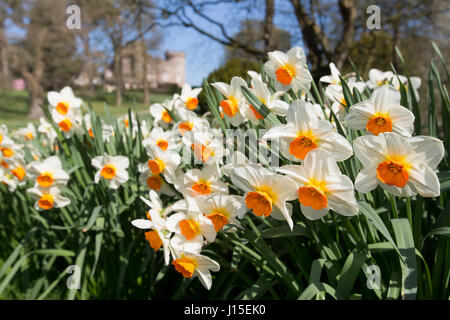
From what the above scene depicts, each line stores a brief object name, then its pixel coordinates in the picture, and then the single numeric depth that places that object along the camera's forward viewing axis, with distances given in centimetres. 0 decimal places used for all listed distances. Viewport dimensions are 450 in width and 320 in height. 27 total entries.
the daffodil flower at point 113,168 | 138
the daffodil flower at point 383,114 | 79
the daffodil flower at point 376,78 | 145
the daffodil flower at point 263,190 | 74
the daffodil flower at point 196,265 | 86
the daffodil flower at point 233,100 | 109
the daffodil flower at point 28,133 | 236
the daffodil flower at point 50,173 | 143
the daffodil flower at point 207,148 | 105
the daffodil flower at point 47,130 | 212
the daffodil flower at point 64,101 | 159
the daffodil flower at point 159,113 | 164
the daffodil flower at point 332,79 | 127
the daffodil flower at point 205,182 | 101
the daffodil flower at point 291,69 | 104
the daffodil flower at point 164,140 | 137
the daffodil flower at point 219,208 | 88
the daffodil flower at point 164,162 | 115
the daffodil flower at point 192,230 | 88
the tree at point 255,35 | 676
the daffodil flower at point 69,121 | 155
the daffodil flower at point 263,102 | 97
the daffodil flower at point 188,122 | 132
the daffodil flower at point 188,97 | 146
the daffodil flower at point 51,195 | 143
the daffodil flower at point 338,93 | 112
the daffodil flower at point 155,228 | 93
